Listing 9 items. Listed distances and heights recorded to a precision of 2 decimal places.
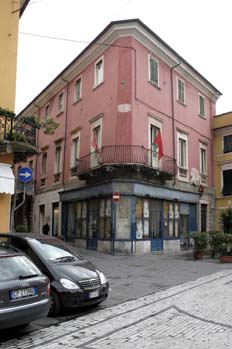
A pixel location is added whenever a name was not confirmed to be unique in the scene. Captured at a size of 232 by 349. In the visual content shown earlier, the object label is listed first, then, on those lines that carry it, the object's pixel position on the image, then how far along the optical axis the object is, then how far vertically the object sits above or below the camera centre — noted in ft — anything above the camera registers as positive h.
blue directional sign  38.68 +4.92
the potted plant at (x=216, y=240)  55.01 -2.52
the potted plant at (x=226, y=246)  53.98 -3.32
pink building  61.26 +14.38
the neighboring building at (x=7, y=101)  38.40 +13.54
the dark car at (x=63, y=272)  22.62 -3.21
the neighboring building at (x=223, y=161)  84.64 +14.36
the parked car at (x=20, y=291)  17.29 -3.41
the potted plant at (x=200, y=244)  56.44 -3.16
